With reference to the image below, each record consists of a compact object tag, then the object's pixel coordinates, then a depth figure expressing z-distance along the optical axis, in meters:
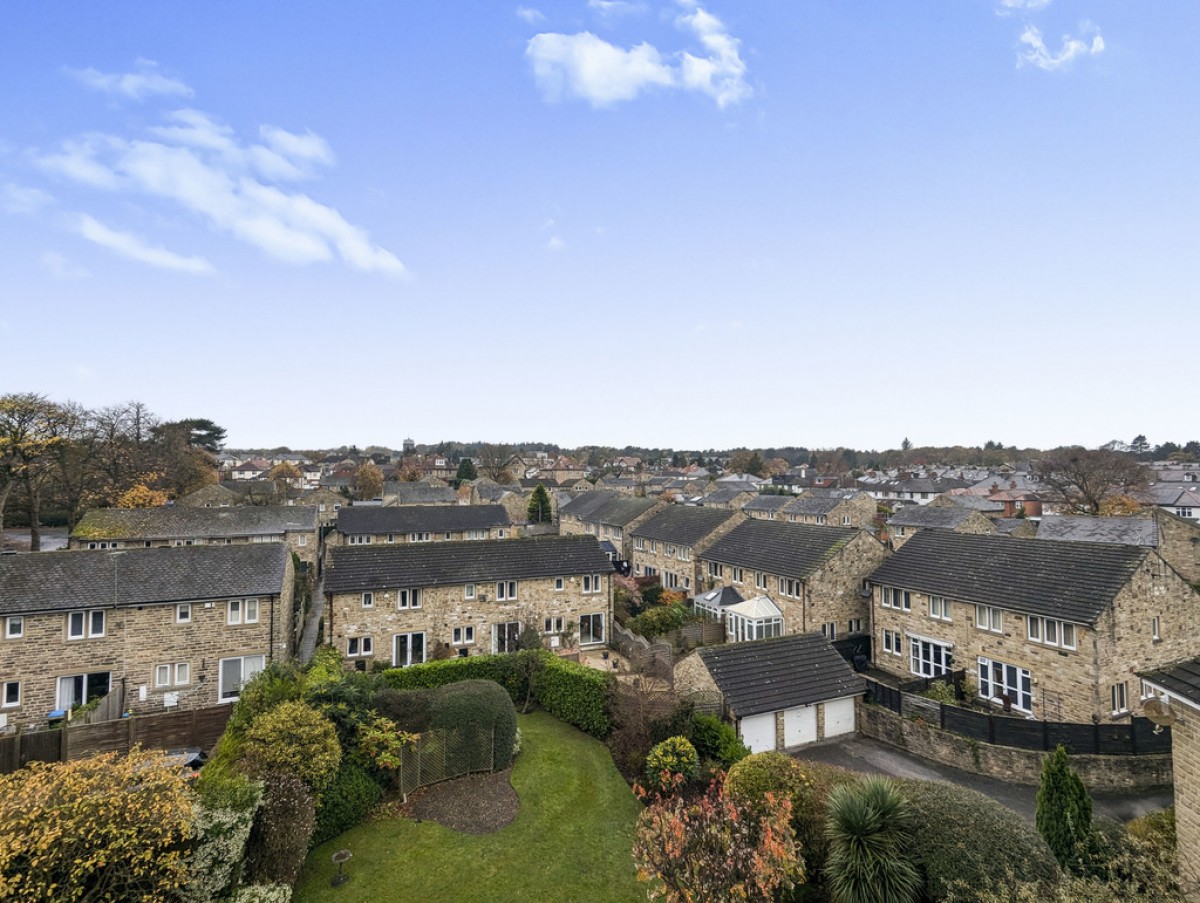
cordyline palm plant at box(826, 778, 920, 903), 10.77
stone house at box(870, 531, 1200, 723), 20.12
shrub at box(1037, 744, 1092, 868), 11.94
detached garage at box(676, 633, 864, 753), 19.42
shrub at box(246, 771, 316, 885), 12.70
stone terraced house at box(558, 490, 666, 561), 52.25
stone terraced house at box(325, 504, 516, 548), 57.44
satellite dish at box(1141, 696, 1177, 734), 10.59
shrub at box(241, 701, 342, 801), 14.21
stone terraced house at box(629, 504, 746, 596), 40.34
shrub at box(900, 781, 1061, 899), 10.32
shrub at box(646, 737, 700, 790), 16.58
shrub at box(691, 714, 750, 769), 17.28
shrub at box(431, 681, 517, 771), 17.94
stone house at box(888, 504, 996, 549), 55.81
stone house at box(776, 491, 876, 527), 72.31
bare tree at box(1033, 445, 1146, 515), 62.16
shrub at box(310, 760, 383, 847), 15.01
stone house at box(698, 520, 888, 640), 29.31
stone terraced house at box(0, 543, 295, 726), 22.03
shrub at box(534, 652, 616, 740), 20.86
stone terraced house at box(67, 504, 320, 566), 44.62
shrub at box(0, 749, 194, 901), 9.17
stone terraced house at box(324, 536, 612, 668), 26.92
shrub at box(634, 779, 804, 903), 9.72
